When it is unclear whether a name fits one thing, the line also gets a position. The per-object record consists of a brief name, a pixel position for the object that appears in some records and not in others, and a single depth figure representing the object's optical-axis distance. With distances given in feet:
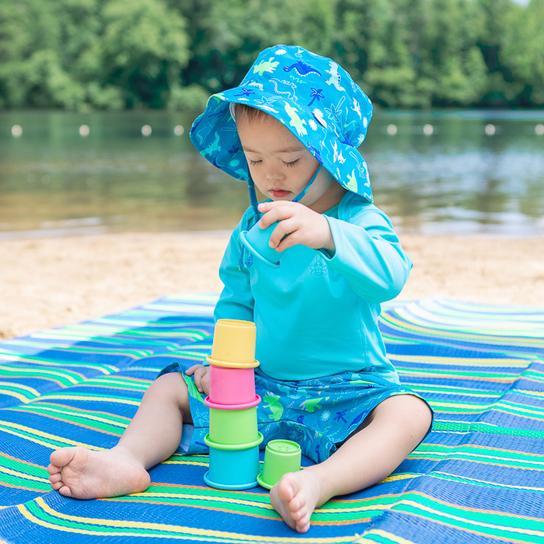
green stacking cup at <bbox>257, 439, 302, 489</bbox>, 6.57
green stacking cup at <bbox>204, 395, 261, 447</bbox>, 6.58
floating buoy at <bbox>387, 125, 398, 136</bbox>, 97.25
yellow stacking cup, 6.51
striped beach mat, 5.93
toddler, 6.39
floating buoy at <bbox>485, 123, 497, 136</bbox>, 99.91
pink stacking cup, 6.56
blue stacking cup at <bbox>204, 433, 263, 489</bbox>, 6.64
